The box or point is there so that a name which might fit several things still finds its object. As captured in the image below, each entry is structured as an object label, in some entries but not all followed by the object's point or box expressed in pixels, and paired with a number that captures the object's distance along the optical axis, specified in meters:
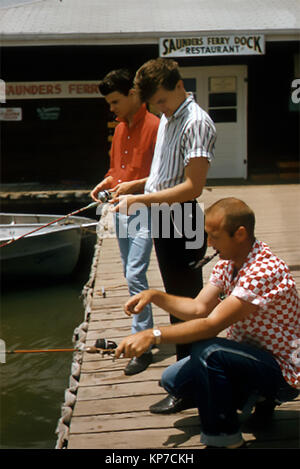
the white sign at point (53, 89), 11.63
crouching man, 2.15
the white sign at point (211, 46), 9.70
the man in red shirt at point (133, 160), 3.16
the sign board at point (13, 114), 11.91
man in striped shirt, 2.60
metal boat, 8.31
